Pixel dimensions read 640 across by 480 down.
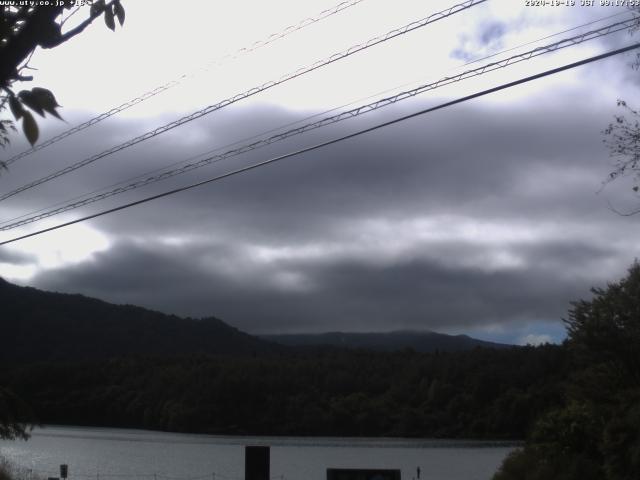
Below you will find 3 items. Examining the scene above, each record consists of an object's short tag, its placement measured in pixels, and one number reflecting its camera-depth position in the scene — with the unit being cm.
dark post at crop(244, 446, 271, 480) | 1323
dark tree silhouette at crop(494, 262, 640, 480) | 2172
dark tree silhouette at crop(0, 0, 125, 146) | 387
